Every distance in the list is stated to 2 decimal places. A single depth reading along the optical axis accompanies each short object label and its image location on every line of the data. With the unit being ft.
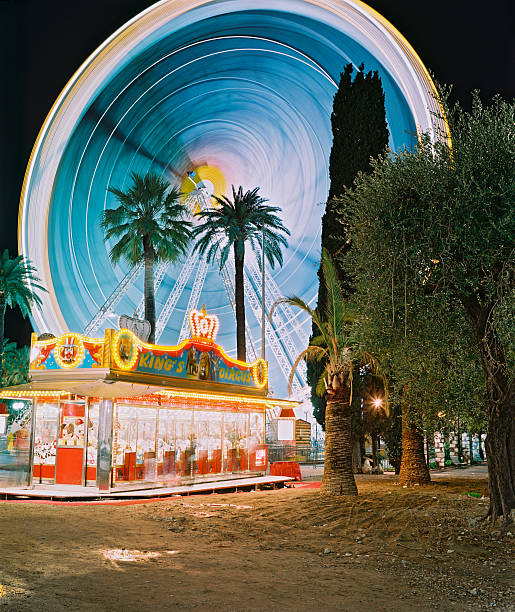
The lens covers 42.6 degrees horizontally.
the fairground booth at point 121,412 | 52.44
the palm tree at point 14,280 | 137.59
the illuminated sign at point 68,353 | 51.78
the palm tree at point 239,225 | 111.86
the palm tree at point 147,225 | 109.29
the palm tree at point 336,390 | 55.88
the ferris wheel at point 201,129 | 98.68
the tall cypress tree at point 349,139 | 86.89
